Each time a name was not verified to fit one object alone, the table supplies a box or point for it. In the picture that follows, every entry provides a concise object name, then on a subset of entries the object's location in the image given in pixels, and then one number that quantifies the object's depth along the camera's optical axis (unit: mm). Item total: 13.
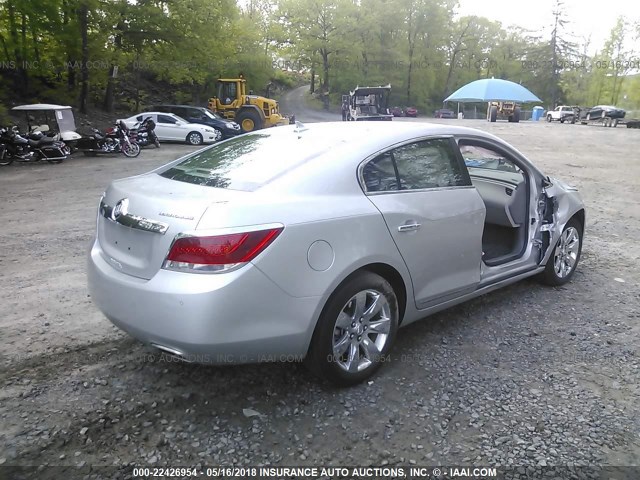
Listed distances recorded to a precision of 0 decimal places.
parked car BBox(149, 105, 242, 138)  21891
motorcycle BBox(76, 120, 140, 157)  16438
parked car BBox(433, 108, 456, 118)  52669
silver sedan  2502
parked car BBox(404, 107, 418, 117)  53281
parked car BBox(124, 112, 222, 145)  20844
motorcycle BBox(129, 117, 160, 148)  19250
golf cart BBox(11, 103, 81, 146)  15715
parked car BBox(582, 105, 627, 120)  38697
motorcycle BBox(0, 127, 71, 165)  13984
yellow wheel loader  24906
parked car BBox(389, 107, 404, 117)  51562
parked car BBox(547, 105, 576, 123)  44812
